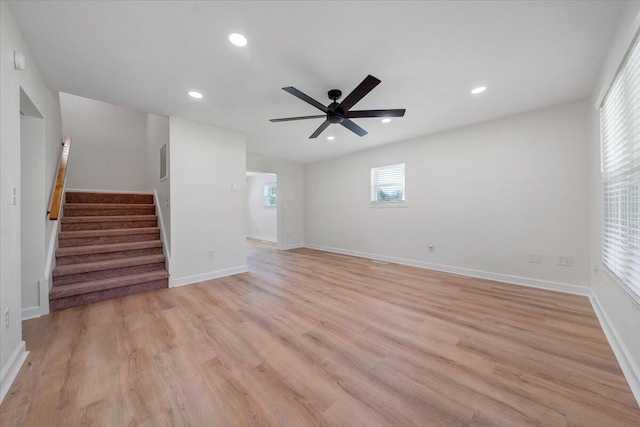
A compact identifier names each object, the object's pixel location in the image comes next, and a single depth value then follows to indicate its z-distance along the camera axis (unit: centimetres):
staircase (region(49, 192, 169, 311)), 276
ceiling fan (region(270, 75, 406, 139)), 204
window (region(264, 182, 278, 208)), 770
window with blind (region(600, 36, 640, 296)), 157
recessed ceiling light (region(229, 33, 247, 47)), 181
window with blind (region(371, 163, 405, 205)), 473
